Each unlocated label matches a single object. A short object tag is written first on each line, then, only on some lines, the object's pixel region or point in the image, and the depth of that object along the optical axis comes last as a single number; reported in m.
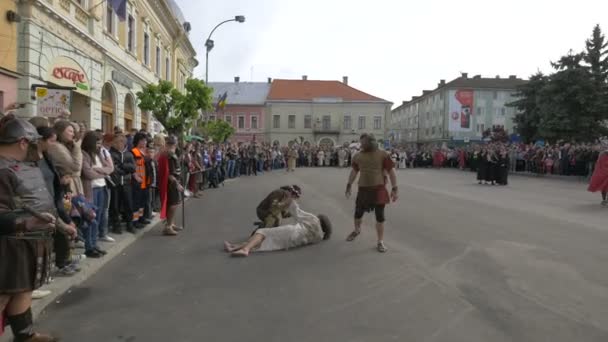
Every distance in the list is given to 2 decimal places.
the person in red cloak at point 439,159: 43.97
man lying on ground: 7.47
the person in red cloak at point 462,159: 39.31
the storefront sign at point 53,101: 12.37
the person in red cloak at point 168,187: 8.98
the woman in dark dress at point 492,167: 22.28
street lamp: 26.28
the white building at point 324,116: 78.06
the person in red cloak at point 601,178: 13.95
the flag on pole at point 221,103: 35.34
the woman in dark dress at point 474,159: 34.58
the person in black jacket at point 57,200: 4.43
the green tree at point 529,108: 45.12
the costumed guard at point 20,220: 3.46
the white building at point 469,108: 82.44
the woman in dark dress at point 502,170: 22.19
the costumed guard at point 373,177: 7.86
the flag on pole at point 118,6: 16.78
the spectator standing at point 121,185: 8.46
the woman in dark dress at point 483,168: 22.78
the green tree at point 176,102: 17.52
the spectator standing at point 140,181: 9.23
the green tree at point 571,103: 39.56
